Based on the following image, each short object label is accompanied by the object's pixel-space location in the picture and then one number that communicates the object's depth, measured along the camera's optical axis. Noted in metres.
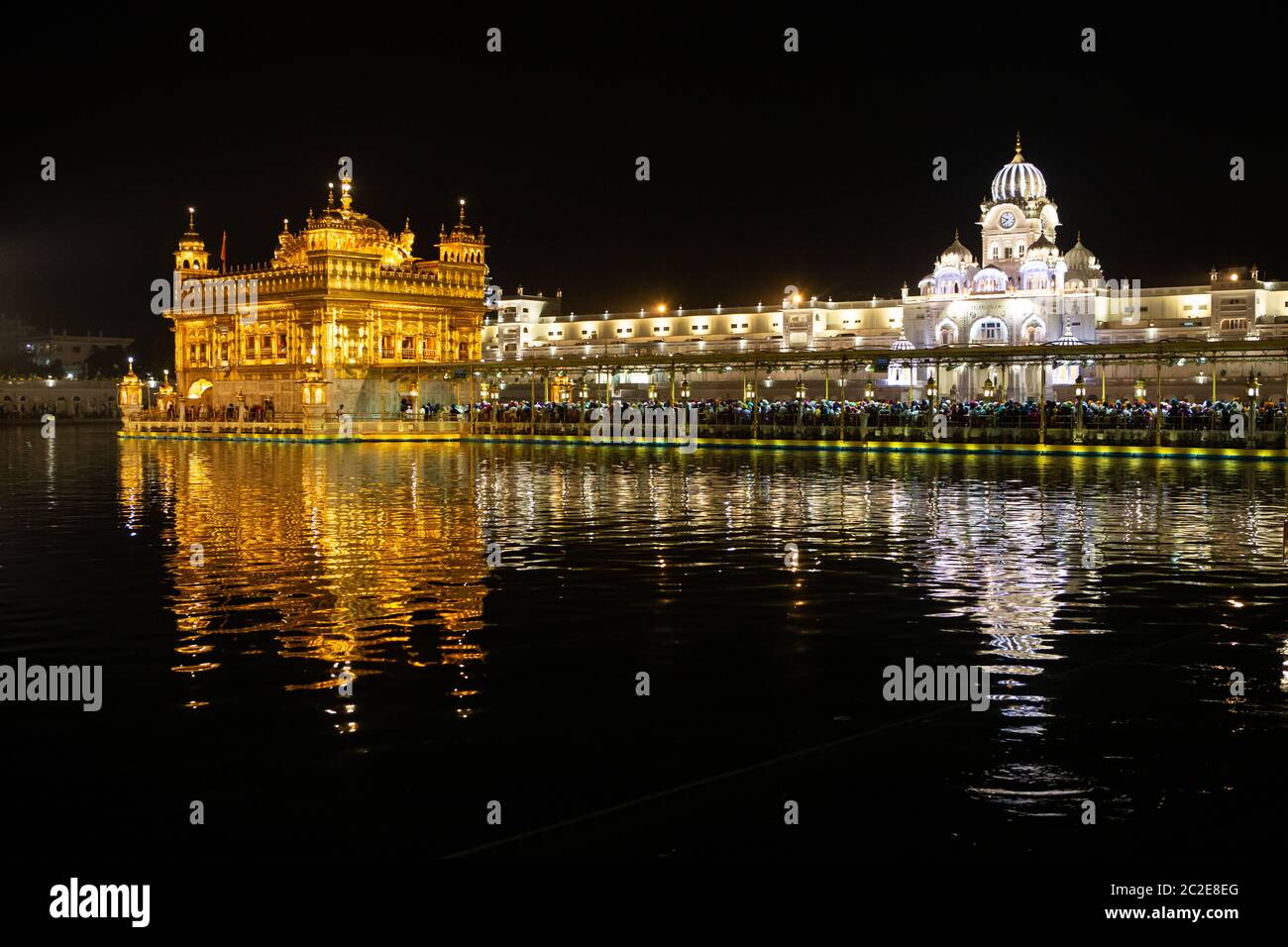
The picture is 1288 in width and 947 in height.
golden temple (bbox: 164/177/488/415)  65.81
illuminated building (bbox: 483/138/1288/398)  100.94
